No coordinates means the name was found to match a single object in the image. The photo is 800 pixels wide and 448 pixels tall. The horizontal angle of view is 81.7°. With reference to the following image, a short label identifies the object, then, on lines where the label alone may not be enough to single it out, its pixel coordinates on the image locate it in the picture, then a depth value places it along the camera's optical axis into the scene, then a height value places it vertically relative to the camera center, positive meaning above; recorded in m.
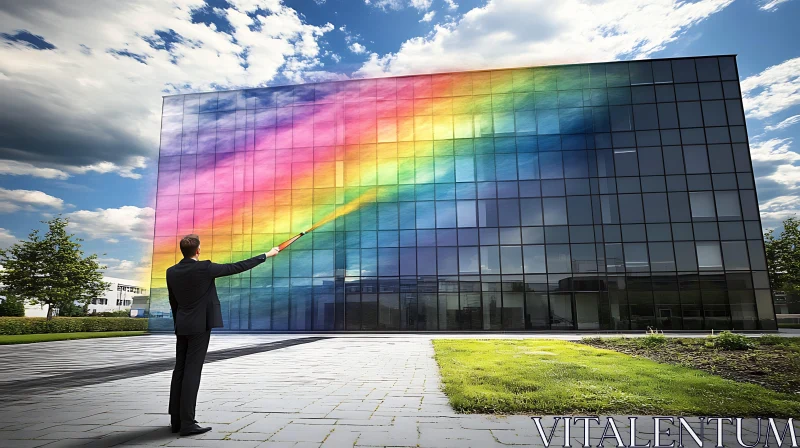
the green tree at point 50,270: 30.80 +2.73
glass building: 29.11 +6.47
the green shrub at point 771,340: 13.56 -1.55
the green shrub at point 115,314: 50.50 -0.64
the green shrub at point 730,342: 12.56 -1.43
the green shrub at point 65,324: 26.88 -1.01
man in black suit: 5.23 -0.13
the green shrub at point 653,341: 14.58 -1.56
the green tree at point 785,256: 34.12 +2.40
